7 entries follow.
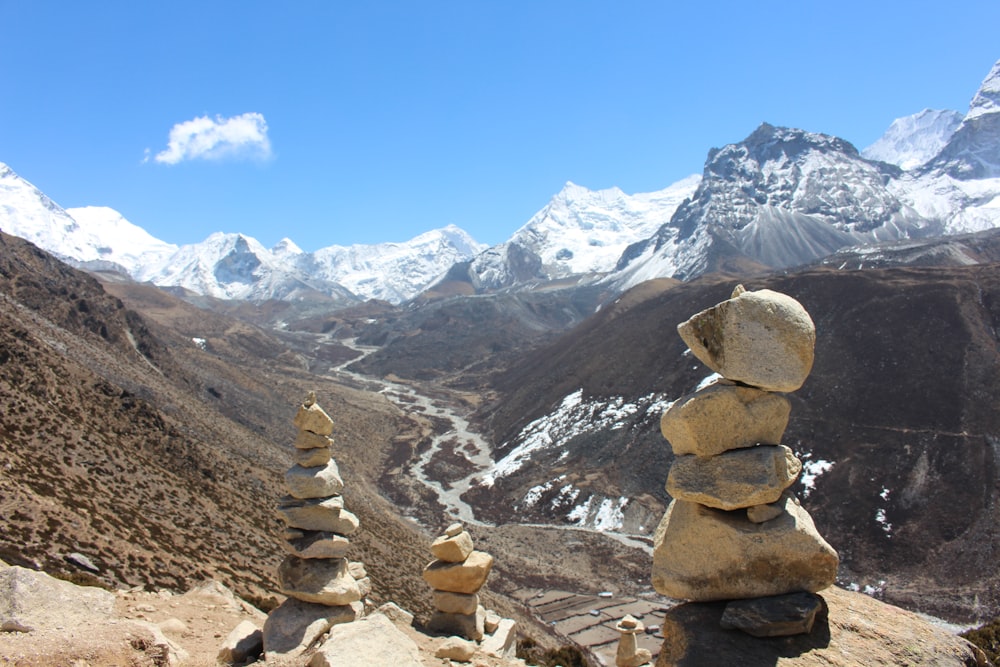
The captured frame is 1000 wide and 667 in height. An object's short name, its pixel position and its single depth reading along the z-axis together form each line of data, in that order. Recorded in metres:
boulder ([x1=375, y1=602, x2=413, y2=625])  21.61
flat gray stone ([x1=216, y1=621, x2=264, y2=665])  15.05
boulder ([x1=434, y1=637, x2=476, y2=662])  16.66
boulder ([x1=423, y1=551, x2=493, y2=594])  20.69
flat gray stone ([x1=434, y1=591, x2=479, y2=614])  20.95
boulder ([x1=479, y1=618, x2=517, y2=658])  20.34
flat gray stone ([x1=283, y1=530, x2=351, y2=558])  18.55
